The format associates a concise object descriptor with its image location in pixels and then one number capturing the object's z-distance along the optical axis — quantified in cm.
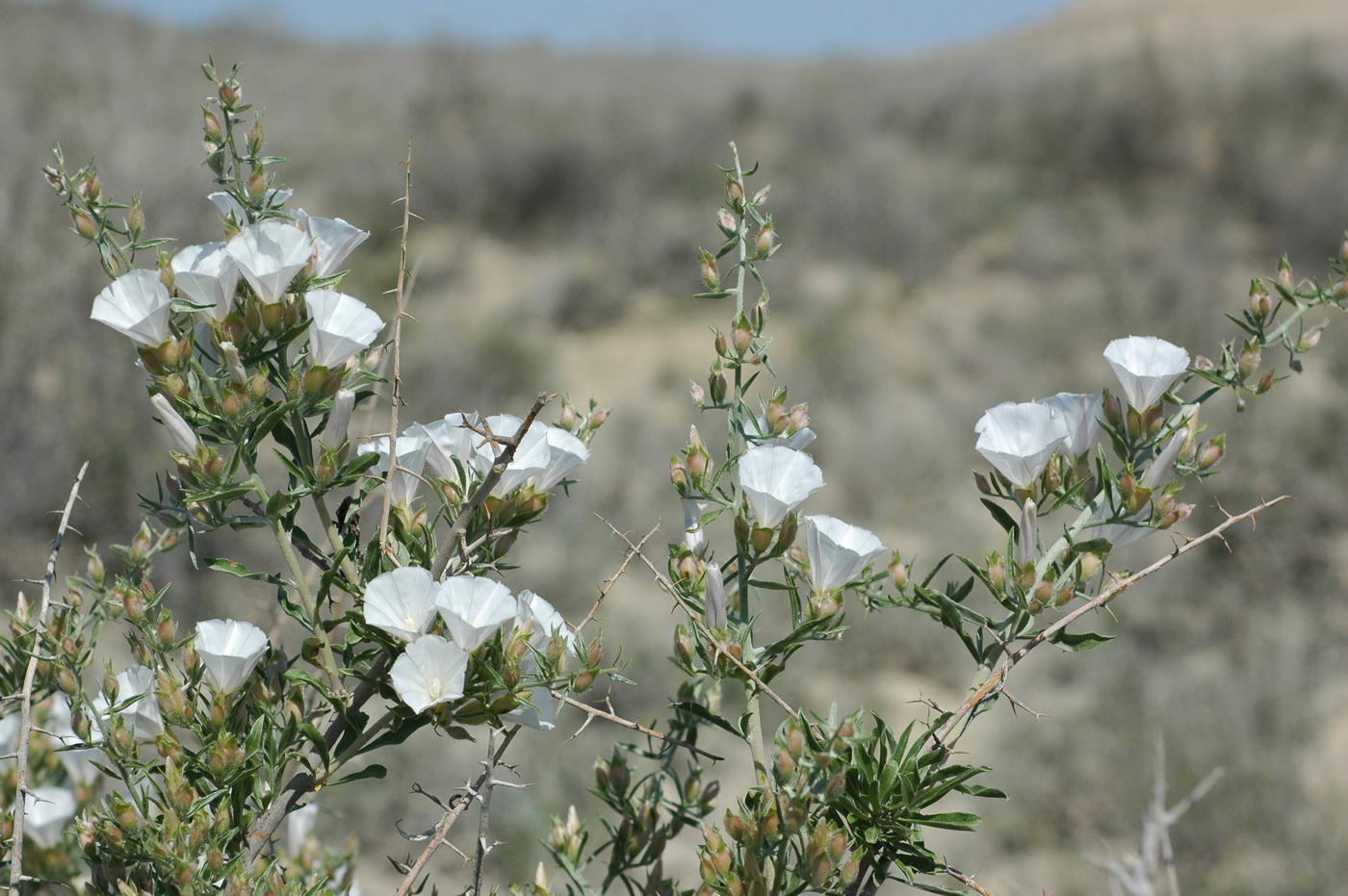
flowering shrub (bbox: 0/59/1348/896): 69
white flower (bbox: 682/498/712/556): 73
